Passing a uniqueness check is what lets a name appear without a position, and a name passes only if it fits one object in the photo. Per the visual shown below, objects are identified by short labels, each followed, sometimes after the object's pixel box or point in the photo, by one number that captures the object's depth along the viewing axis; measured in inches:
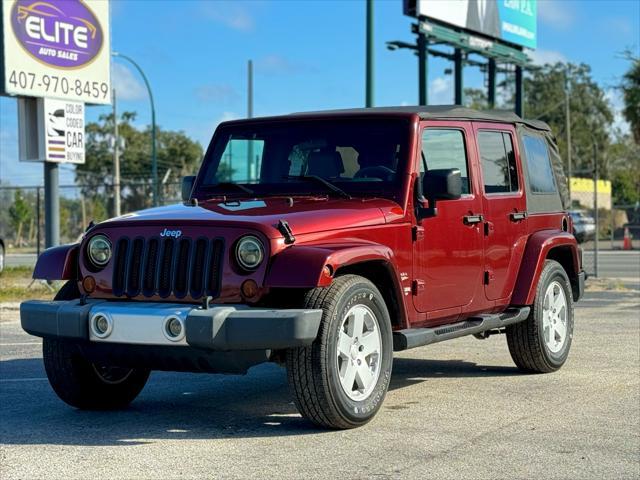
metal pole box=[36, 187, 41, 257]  1055.0
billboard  1070.4
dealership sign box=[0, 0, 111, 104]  642.8
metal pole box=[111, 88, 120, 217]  1762.8
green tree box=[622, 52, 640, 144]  1407.5
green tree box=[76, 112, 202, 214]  2586.1
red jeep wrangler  221.5
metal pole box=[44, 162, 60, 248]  682.8
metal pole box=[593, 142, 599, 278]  713.6
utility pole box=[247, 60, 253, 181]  1520.7
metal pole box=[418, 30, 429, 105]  1074.7
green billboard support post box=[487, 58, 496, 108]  1367.7
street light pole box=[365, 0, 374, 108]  754.2
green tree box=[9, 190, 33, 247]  1624.0
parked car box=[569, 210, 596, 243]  1405.0
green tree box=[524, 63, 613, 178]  3176.7
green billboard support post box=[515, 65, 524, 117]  1393.9
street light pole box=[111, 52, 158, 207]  1536.7
